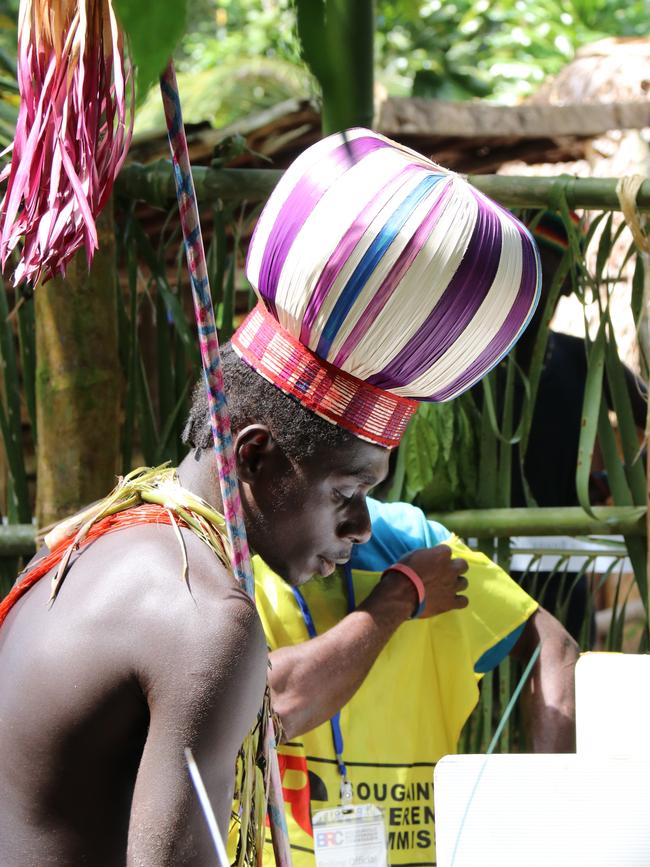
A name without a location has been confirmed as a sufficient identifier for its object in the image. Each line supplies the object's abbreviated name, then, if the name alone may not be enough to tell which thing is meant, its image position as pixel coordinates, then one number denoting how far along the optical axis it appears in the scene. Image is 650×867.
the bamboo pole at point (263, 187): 5.51
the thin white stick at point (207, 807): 4.66
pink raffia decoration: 4.57
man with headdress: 4.71
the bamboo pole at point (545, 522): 5.59
